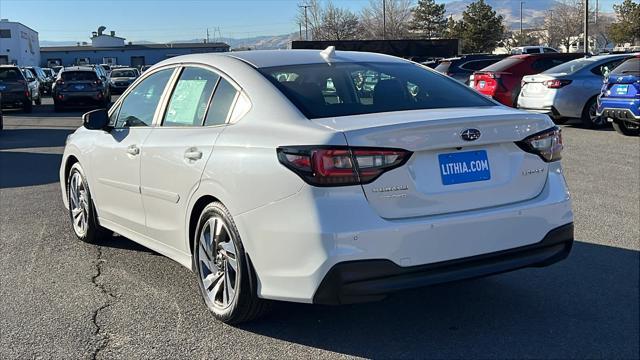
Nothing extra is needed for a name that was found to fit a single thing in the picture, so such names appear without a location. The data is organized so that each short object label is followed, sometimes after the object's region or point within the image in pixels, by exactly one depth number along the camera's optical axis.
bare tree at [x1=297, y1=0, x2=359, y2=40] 75.22
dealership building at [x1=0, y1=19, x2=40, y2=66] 82.68
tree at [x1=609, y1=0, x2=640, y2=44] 54.72
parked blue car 11.59
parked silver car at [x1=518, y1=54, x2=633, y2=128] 13.95
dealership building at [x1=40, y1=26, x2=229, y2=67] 96.50
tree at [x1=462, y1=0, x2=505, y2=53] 67.94
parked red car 16.28
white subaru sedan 3.53
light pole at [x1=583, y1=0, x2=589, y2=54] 37.67
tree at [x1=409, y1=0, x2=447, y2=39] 80.69
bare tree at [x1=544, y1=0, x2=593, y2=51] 84.29
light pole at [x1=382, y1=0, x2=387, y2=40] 75.62
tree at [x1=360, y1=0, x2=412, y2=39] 76.56
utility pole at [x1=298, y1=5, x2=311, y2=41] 78.38
